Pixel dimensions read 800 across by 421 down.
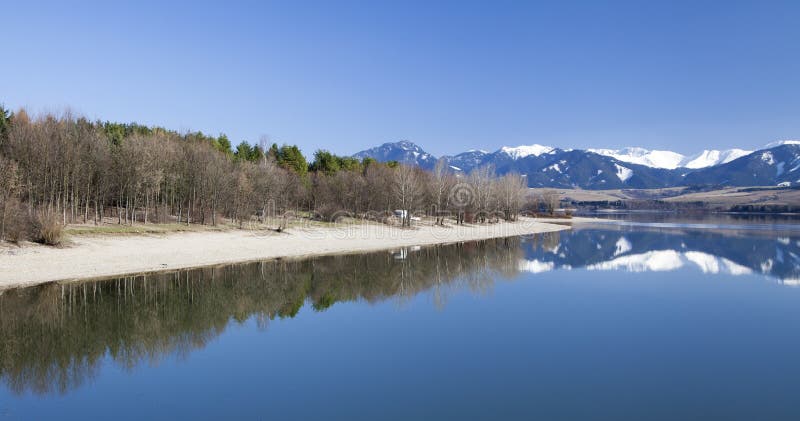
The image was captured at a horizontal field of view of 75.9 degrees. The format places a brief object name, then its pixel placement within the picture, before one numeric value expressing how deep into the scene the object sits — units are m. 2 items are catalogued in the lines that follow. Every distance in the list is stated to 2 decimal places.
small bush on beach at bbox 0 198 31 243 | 27.56
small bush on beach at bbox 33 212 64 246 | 28.53
